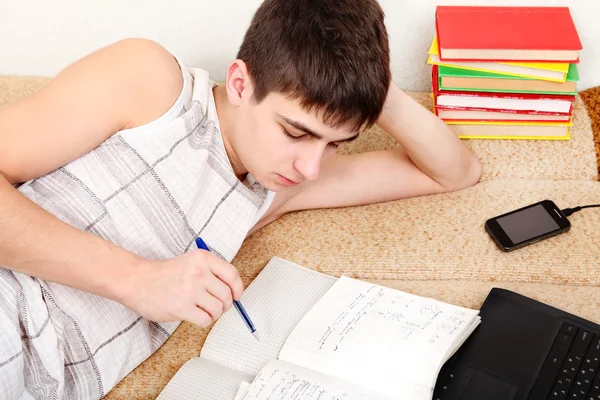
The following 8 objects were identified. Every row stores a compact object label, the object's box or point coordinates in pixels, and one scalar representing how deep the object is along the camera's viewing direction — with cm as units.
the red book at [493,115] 151
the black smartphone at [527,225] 131
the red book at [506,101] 148
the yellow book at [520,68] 143
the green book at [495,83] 145
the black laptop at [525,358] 101
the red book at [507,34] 141
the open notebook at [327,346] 101
